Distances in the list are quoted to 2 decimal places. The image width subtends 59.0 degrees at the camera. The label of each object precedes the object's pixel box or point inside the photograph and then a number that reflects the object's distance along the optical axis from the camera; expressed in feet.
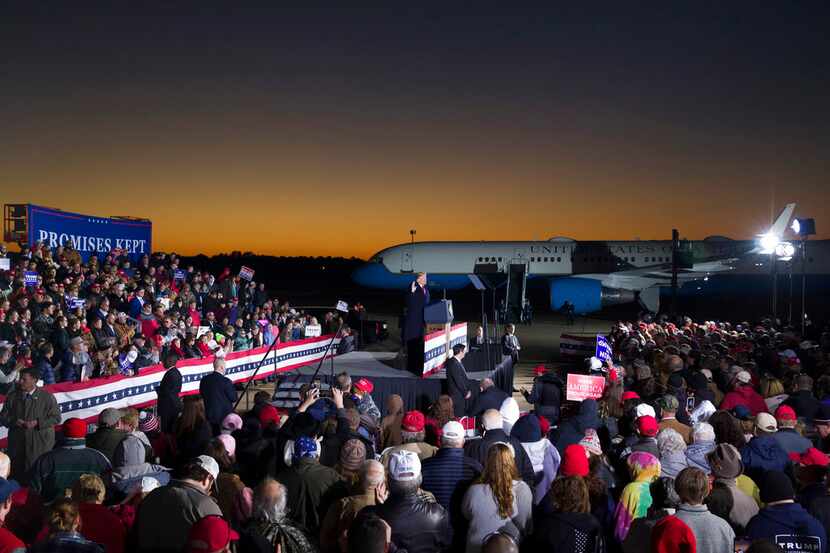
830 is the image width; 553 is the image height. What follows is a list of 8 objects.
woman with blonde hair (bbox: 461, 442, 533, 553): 15.87
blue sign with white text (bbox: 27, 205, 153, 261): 66.59
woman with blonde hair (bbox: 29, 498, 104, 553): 12.39
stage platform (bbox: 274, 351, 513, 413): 41.68
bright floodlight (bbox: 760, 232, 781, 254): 66.53
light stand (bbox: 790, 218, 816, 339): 59.31
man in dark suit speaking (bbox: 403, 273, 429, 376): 43.24
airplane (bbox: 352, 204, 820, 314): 104.68
